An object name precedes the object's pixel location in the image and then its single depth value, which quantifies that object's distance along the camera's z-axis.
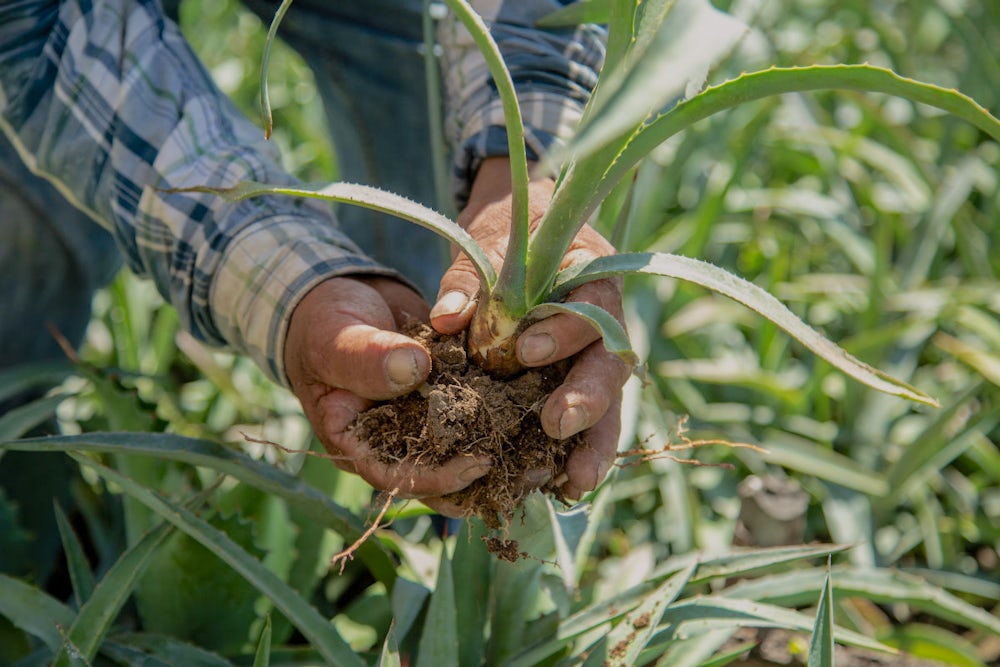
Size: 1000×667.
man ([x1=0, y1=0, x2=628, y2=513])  0.78
